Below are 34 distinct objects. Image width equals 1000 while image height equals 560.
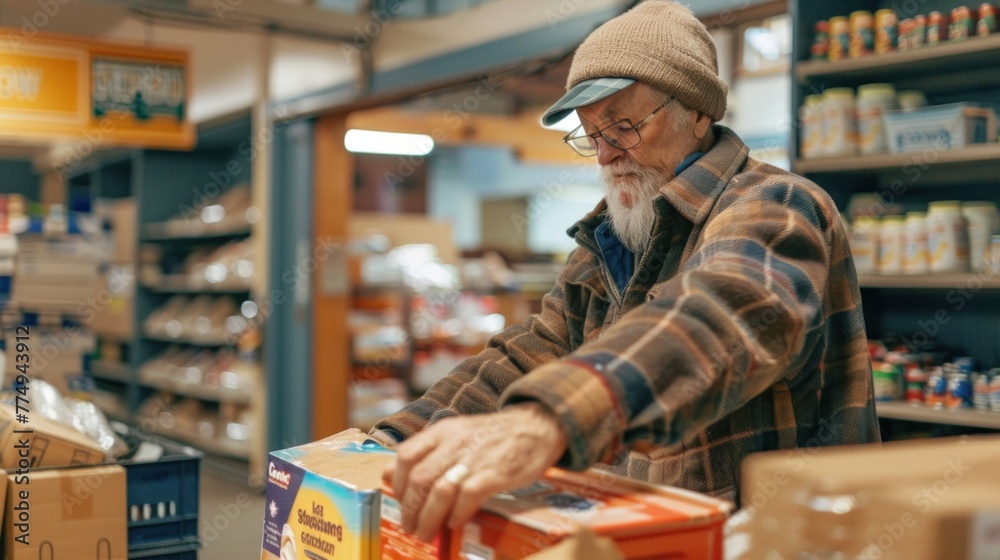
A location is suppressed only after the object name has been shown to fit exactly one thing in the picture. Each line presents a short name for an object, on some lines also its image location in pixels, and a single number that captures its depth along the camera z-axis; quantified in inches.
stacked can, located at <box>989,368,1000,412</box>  116.4
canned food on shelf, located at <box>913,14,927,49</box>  123.5
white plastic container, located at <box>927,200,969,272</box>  120.4
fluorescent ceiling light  392.5
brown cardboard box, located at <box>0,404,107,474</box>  77.2
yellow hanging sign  200.8
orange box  41.7
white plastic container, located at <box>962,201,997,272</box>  119.6
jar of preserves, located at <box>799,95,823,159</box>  131.9
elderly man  44.1
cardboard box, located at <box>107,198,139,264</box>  350.9
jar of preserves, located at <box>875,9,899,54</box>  126.9
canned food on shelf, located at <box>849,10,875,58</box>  129.3
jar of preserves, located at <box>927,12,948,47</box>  122.0
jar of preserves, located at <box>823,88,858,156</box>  129.9
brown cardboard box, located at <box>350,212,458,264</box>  317.1
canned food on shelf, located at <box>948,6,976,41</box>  118.8
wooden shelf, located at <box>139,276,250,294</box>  292.4
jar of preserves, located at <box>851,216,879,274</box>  129.0
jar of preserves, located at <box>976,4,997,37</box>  117.3
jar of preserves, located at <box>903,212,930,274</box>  124.0
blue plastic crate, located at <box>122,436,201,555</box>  82.6
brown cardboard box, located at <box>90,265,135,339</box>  353.1
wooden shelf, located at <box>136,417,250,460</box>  281.4
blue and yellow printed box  50.8
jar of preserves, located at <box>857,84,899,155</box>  128.7
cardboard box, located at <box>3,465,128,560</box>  73.2
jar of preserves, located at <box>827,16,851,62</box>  131.0
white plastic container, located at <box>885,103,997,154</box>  119.3
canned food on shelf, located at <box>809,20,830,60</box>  133.6
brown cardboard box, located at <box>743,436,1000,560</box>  32.8
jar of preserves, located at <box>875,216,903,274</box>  126.6
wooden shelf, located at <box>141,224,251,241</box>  295.9
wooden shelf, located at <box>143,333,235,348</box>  307.0
